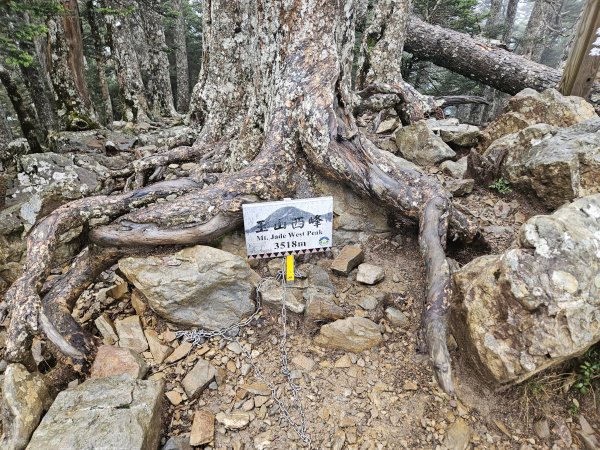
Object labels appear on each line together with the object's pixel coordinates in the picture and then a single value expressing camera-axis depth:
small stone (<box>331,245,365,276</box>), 3.43
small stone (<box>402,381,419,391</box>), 2.66
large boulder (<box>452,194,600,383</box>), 2.19
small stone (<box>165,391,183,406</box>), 2.65
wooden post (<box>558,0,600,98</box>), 4.29
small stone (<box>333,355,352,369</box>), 2.86
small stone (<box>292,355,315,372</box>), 2.86
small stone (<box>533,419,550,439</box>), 2.36
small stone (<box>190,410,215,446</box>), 2.41
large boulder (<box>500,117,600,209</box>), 3.56
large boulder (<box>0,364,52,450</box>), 2.21
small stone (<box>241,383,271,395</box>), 2.70
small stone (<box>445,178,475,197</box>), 4.36
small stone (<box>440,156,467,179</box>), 4.78
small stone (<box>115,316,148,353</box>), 3.05
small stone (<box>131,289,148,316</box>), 3.33
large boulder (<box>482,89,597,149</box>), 4.64
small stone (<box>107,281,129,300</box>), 3.51
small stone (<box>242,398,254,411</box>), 2.61
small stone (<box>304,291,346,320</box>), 3.06
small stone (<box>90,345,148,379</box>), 2.69
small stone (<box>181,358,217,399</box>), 2.69
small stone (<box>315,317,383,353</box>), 2.93
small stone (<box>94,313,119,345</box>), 3.09
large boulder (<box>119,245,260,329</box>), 3.12
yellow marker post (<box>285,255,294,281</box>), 3.29
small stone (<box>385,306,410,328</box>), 3.07
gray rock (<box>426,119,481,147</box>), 5.35
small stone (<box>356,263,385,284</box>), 3.35
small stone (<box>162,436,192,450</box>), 2.34
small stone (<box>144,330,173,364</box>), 2.95
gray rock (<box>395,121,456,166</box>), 5.08
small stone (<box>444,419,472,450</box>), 2.34
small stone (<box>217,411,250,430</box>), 2.50
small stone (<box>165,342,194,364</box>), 2.95
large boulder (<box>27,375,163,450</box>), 2.10
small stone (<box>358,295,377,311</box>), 3.17
